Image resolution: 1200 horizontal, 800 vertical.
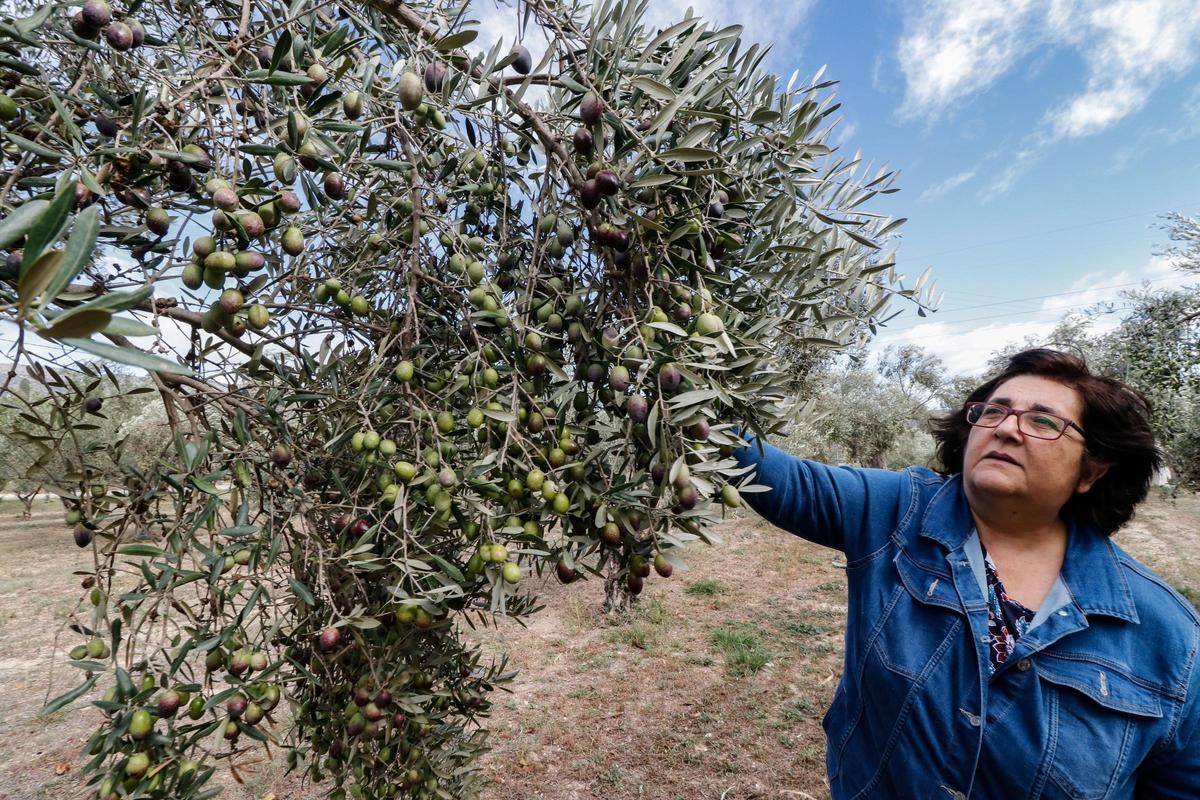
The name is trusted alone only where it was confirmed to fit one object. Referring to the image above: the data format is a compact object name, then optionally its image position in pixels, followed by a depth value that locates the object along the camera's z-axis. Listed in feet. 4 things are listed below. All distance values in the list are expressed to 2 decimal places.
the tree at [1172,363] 19.39
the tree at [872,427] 47.70
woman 1.47
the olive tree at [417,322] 1.14
